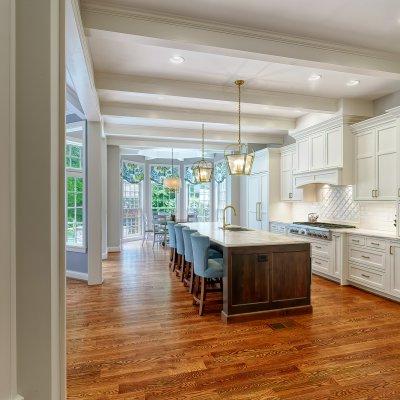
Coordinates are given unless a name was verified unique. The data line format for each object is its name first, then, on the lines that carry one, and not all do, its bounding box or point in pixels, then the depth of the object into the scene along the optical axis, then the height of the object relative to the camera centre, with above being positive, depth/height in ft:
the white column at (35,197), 3.42 +0.01
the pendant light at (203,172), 18.43 +1.64
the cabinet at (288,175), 21.09 +1.73
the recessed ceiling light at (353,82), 13.80 +5.45
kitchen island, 11.09 -3.07
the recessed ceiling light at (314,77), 13.19 +5.47
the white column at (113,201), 25.77 -0.26
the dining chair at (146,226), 29.87 -3.10
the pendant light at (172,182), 28.68 +1.56
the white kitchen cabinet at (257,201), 23.43 -0.24
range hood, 16.53 +1.28
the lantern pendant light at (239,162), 12.85 +1.57
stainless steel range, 16.51 -1.82
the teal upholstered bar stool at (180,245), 15.30 -2.47
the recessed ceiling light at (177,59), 11.49 +5.46
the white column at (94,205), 15.97 -0.37
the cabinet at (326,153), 16.33 +2.71
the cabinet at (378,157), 13.69 +2.04
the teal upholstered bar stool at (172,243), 17.56 -2.75
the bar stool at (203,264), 11.48 -2.64
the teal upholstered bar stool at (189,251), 13.38 -2.46
